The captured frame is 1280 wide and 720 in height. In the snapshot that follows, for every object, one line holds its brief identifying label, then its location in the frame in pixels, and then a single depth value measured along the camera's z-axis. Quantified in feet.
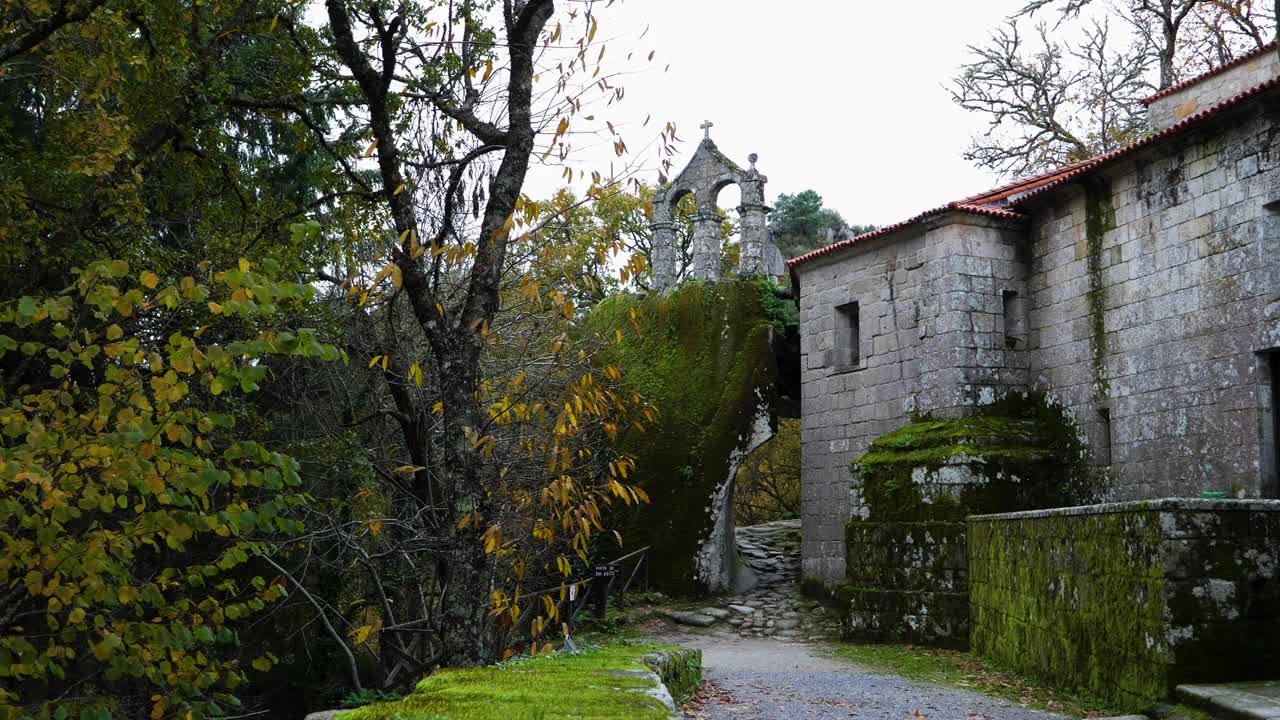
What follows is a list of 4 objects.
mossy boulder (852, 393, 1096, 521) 40.60
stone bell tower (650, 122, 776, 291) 60.64
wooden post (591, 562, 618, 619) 49.32
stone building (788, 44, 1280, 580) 34.55
